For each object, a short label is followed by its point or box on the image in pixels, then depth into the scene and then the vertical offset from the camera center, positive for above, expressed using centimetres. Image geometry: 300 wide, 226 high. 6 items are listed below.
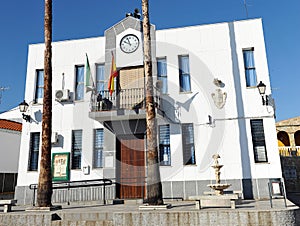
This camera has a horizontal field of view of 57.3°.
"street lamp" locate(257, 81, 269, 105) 1271 +375
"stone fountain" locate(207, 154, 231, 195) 1003 -38
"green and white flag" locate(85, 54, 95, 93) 1412 +499
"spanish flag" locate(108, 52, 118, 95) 1370 +494
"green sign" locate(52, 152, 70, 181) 1398 +58
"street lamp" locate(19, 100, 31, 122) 1452 +368
